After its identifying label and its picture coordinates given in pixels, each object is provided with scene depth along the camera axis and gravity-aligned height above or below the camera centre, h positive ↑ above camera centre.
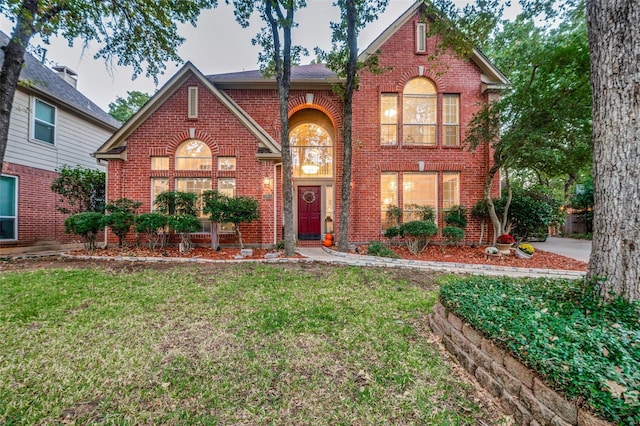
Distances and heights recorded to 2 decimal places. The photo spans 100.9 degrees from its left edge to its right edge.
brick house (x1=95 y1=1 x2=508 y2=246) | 9.98 +3.66
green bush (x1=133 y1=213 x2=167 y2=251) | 7.74 -0.22
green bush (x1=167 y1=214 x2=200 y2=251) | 7.73 -0.25
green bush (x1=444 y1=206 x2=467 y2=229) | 9.65 -0.08
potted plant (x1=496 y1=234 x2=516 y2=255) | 8.05 -0.88
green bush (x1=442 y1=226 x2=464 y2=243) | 8.88 -0.62
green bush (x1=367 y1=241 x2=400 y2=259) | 7.74 -1.10
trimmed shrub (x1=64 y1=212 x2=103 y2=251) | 7.83 -0.28
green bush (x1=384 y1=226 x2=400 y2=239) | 9.20 -0.60
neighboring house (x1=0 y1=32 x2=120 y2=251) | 9.02 +2.32
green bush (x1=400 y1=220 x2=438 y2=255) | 8.30 -0.58
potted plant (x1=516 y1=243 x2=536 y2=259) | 7.81 -1.09
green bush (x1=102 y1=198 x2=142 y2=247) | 7.91 -0.04
